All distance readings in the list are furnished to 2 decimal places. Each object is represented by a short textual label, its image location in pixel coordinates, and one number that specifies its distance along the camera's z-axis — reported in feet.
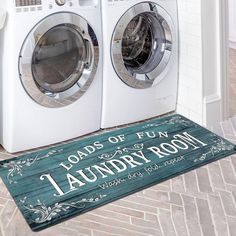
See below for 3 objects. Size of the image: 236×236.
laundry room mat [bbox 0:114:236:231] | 5.74
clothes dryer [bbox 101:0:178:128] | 7.44
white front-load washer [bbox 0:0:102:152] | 6.50
